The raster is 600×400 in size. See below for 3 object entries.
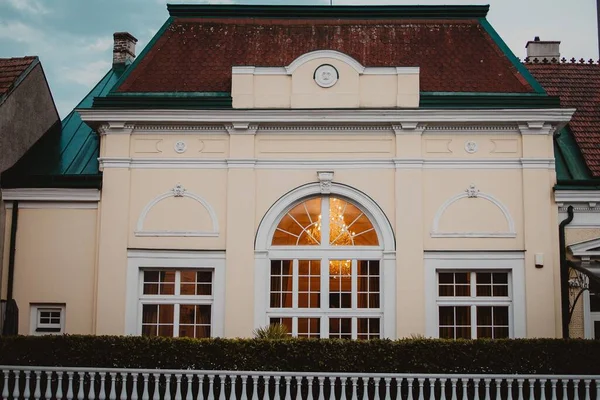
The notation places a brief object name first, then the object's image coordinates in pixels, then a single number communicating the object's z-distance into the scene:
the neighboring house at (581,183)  16.81
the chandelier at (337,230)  17.22
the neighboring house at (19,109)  17.47
